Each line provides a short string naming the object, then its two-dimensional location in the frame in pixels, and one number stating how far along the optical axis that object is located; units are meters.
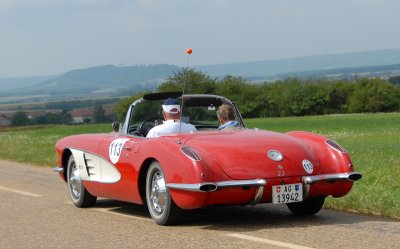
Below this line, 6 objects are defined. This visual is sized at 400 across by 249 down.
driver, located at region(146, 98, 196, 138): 13.04
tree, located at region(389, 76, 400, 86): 146.82
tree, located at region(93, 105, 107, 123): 103.19
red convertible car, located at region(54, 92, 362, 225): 11.02
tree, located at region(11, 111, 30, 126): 120.00
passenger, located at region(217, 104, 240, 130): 13.33
